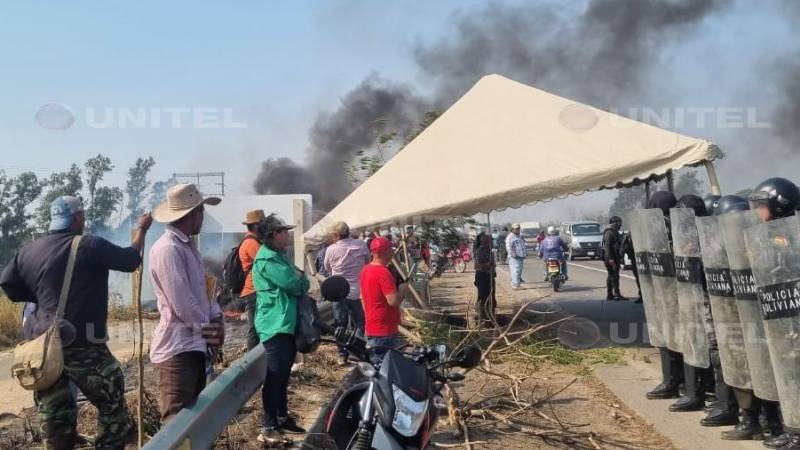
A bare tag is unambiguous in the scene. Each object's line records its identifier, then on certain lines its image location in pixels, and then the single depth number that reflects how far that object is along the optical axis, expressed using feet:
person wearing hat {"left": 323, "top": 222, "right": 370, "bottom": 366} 29.50
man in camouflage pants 13.70
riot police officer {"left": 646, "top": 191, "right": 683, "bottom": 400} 22.03
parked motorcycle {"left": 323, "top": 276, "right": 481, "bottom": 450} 10.89
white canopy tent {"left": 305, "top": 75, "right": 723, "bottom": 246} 29.14
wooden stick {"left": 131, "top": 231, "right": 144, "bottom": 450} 12.81
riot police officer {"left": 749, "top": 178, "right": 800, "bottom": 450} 17.25
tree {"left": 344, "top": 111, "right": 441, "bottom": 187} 49.37
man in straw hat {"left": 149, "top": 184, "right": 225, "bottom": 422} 13.35
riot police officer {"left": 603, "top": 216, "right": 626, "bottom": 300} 49.34
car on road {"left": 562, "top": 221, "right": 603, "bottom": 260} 115.55
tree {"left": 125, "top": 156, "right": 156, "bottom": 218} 106.52
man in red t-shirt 19.01
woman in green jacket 17.48
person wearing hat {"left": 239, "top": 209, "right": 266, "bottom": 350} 23.22
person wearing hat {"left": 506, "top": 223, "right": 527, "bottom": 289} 61.72
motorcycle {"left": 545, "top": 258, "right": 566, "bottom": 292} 60.18
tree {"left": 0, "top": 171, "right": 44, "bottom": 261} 103.86
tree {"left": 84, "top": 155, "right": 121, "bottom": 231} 105.60
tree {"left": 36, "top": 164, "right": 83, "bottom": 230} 106.11
